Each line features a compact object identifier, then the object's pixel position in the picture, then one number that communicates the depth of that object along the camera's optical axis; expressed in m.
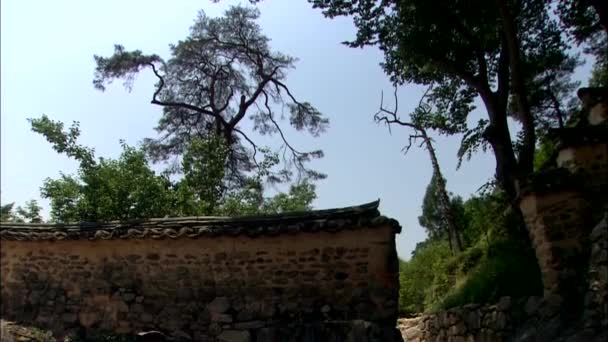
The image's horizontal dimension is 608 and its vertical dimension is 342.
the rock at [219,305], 7.62
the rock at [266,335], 7.25
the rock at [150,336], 7.16
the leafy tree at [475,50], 9.98
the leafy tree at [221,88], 18.42
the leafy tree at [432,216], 27.22
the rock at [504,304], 7.98
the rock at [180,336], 7.54
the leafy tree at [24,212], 11.40
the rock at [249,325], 7.46
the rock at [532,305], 7.37
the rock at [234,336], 7.40
